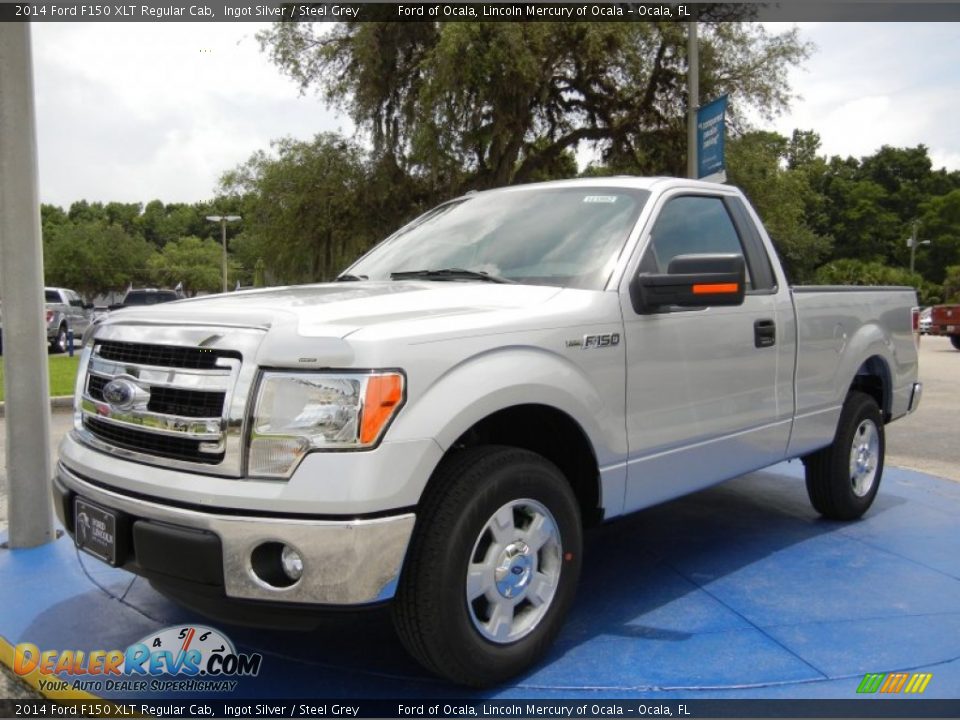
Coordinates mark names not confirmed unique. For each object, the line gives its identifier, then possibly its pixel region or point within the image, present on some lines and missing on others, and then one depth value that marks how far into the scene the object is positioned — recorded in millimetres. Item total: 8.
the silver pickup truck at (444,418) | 2523
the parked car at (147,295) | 24512
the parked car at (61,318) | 21844
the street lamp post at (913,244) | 57766
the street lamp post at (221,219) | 39494
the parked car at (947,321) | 21453
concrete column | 4449
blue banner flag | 10773
